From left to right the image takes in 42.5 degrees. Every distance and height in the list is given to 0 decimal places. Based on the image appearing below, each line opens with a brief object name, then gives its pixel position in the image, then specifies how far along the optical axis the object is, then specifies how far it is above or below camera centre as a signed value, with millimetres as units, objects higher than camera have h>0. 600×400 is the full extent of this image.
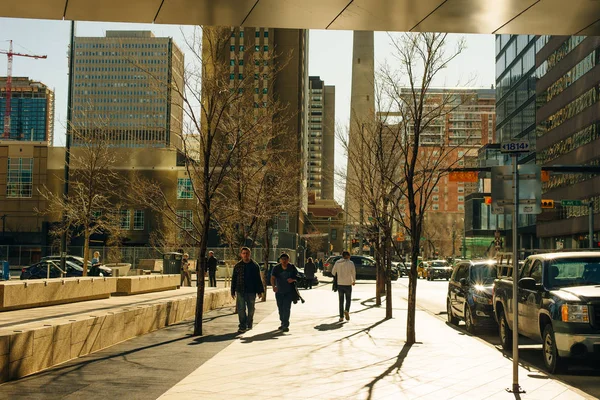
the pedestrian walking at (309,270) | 41041 -2070
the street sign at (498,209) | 10719 +369
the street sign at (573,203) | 40056 +1788
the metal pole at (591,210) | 44000 +1570
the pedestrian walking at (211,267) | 34725 -1678
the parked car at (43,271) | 38531 -2216
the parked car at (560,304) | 11273 -1066
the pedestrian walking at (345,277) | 20953 -1229
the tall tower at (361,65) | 110812 +26157
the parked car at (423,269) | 70425 -3163
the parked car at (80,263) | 40316 -1959
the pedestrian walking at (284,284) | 17672 -1211
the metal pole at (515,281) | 9852 -598
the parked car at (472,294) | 18625 -1478
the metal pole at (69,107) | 24069 +3839
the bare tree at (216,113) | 16538 +2982
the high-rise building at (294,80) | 117188 +25955
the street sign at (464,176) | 30984 +2380
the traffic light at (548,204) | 34119 +1474
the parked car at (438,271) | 64438 -3053
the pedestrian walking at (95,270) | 37347 -2042
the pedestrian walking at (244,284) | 17156 -1188
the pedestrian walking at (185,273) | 36641 -2091
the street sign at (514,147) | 10711 +1234
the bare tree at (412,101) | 15469 +2954
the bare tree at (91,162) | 32281 +3150
